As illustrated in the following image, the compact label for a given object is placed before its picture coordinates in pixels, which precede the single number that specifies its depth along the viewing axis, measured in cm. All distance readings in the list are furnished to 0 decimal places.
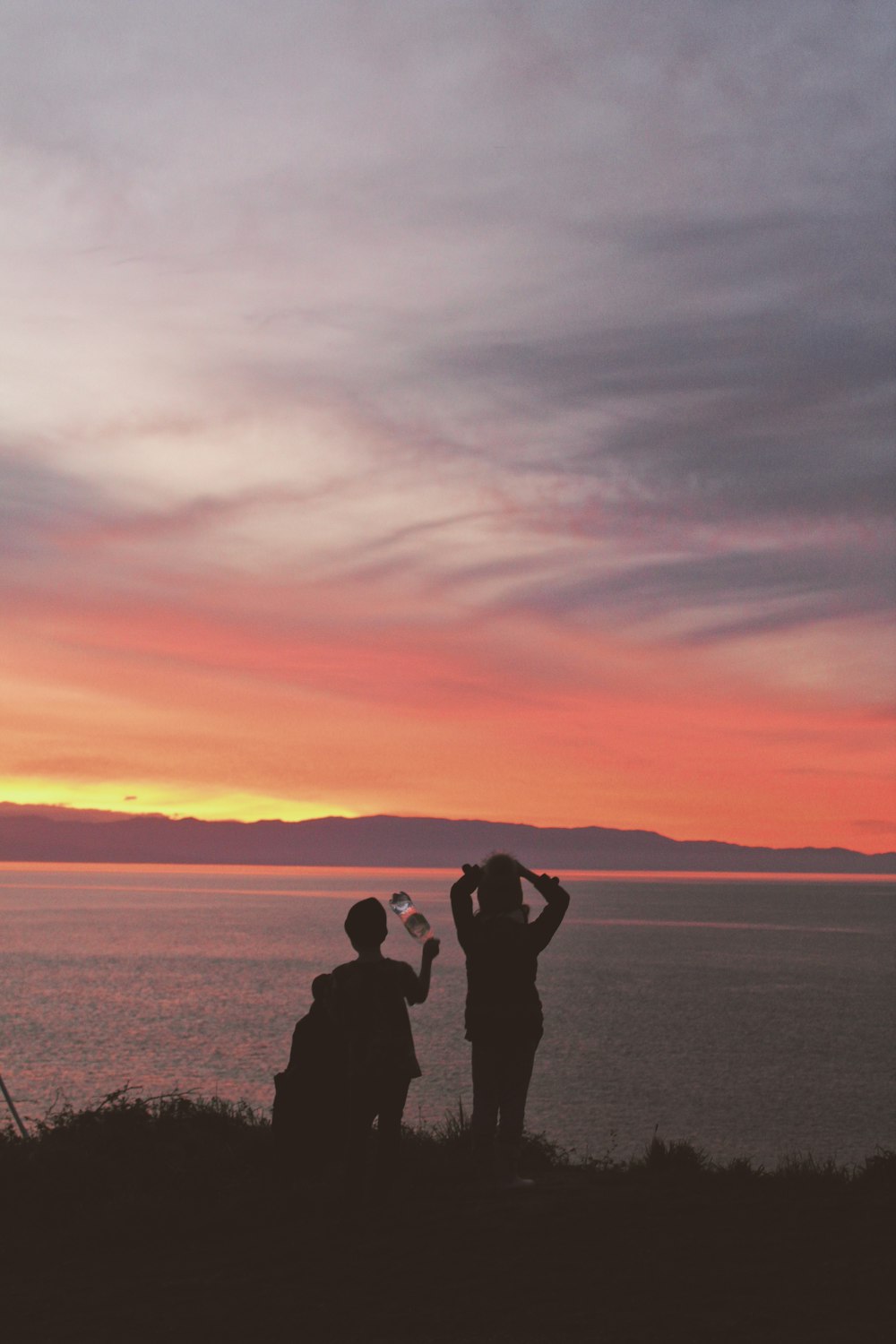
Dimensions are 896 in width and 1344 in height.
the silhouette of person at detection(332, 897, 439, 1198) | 800
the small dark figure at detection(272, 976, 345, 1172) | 849
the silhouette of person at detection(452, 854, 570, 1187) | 844
